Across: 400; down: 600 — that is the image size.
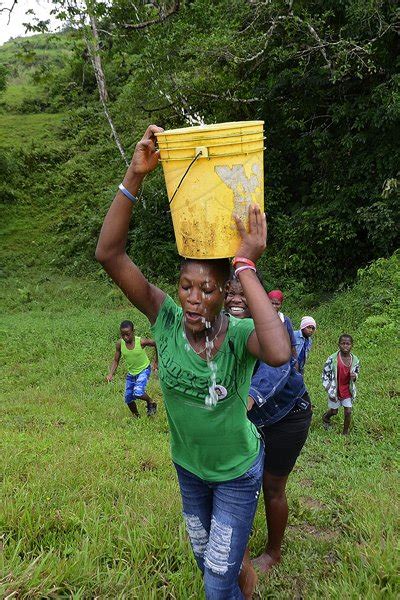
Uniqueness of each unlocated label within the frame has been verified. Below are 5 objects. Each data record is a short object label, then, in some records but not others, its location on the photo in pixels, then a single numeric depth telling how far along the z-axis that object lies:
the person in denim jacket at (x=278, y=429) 2.97
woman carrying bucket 2.18
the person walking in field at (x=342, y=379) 6.50
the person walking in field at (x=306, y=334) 5.57
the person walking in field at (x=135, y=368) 7.10
